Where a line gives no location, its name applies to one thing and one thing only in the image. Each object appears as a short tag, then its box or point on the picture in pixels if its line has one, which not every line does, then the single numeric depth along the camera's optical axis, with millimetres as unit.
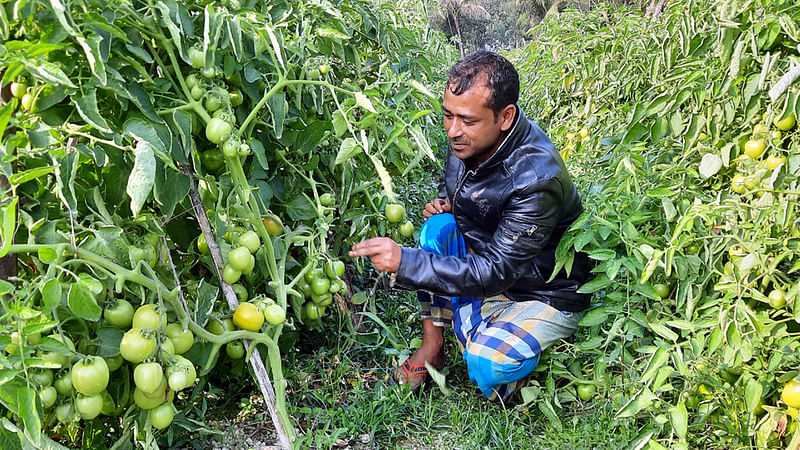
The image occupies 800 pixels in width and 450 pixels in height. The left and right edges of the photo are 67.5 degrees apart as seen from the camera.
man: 1576
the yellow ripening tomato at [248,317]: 1254
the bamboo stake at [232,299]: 1274
